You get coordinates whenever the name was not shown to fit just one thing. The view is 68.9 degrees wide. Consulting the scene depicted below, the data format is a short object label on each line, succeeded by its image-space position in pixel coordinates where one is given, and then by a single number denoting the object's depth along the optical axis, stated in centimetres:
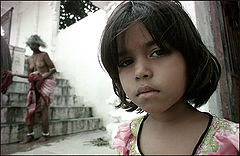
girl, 44
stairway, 284
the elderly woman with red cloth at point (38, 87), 286
